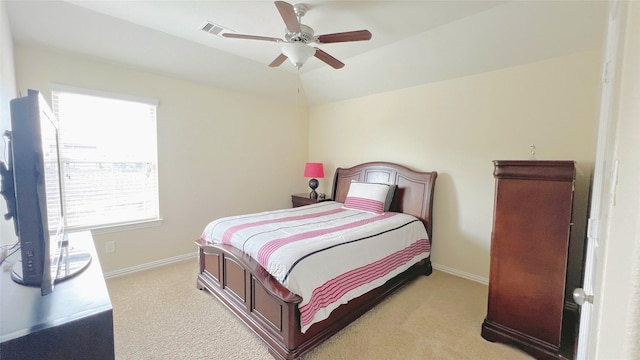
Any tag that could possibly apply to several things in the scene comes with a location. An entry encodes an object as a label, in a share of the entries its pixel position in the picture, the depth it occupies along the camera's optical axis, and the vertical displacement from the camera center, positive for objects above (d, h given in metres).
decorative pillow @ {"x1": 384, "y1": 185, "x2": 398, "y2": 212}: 3.38 -0.46
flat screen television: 0.93 -0.12
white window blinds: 2.74 +0.02
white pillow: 3.31 -0.45
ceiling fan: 1.97 +0.97
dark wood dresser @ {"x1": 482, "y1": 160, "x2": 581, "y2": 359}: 1.76 -0.65
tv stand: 0.81 -0.55
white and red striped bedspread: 1.80 -0.70
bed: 1.74 -1.10
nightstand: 4.19 -0.62
